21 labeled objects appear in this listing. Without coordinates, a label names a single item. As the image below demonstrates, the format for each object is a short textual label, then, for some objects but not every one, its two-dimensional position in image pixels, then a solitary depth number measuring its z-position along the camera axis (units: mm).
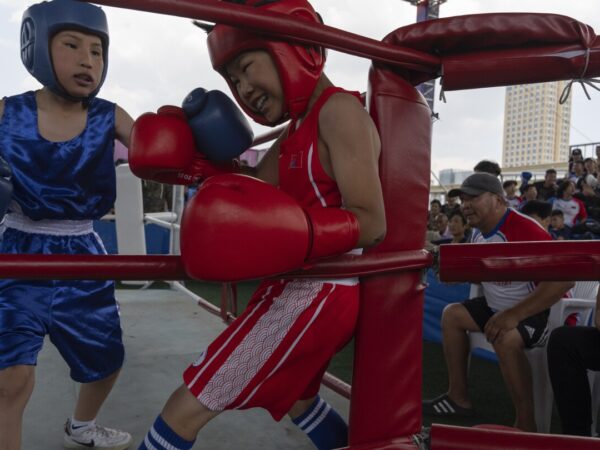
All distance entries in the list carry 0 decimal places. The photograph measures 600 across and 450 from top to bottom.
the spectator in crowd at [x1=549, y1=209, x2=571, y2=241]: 4676
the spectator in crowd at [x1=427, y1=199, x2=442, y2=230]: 6359
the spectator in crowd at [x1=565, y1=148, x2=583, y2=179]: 7395
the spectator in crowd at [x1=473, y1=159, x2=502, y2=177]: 3025
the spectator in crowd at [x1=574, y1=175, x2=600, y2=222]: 5457
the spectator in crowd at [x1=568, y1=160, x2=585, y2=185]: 6888
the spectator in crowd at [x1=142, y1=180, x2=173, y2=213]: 7539
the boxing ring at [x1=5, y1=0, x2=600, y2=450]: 749
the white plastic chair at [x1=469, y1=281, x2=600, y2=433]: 1845
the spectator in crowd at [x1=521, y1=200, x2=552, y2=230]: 2809
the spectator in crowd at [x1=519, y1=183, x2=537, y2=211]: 5899
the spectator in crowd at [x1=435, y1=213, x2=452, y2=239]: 5537
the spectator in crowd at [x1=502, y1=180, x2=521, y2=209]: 6348
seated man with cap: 1780
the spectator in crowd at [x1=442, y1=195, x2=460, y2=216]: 5746
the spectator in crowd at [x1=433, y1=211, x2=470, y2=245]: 4039
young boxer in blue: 1168
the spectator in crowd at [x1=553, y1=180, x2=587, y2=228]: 5480
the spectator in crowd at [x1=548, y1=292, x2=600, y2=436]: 1570
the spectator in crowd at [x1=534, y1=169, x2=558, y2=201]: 6074
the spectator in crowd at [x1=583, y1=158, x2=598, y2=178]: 6574
